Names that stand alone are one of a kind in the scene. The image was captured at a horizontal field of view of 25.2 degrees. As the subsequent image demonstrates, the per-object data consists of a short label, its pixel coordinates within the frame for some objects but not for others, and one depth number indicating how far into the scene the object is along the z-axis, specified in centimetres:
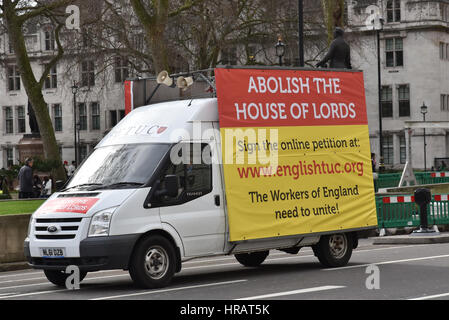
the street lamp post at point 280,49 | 3431
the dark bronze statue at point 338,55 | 1902
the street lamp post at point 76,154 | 7638
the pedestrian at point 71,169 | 6707
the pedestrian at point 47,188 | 3718
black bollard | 2288
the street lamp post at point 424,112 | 6808
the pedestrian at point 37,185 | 4016
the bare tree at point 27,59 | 3972
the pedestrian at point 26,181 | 2937
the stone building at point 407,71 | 7244
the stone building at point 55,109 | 8312
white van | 1359
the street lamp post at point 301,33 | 2964
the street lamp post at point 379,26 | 5744
